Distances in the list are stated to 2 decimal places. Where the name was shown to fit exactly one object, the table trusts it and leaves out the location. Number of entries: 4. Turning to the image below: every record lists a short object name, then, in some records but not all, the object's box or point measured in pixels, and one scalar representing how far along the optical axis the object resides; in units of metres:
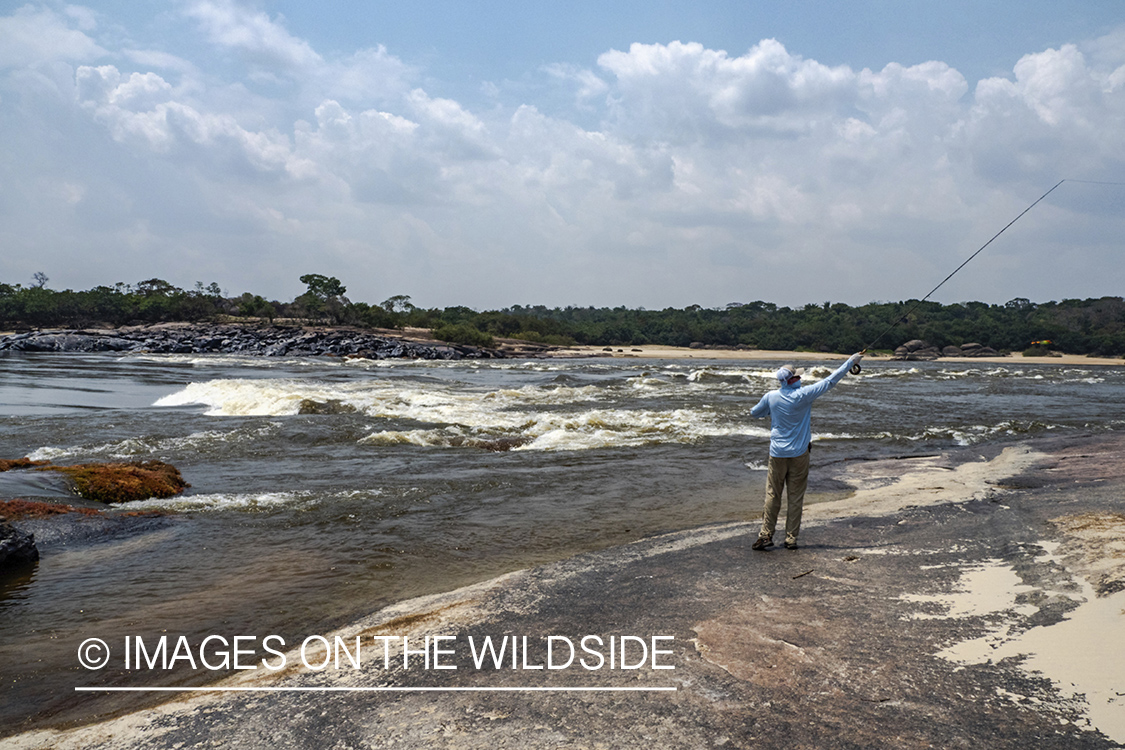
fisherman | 6.42
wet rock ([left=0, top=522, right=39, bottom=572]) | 6.17
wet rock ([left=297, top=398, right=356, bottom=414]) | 19.59
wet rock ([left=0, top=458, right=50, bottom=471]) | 9.68
